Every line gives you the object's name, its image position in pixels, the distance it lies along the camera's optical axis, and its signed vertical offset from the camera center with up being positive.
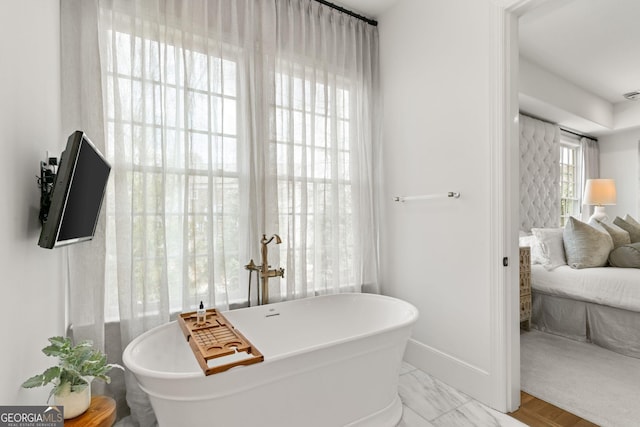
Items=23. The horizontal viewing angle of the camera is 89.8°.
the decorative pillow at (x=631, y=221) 3.46 -0.19
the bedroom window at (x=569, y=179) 4.62 +0.38
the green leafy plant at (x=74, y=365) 1.13 -0.56
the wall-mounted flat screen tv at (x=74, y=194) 1.03 +0.07
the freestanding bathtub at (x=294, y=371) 1.30 -0.79
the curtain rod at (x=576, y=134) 4.55 +1.05
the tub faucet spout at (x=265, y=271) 2.15 -0.42
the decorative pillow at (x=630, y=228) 3.34 -0.26
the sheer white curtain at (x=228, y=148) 1.83 +0.42
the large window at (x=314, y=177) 2.38 +0.25
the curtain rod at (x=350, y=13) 2.57 +1.64
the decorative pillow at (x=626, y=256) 2.96 -0.49
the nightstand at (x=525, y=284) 2.94 -0.73
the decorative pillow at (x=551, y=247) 3.17 -0.42
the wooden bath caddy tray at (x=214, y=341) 1.29 -0.60
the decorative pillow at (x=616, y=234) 3.22 -0.31
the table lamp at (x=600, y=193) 4.29 +0.15
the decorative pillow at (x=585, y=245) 3.04 -0.39
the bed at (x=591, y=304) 2.65 -0.91
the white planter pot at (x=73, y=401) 1.11 -0.67
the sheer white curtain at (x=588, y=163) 4.80 +0.63
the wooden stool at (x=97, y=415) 1.11 -0.73
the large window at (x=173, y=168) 1.84 +0.27
